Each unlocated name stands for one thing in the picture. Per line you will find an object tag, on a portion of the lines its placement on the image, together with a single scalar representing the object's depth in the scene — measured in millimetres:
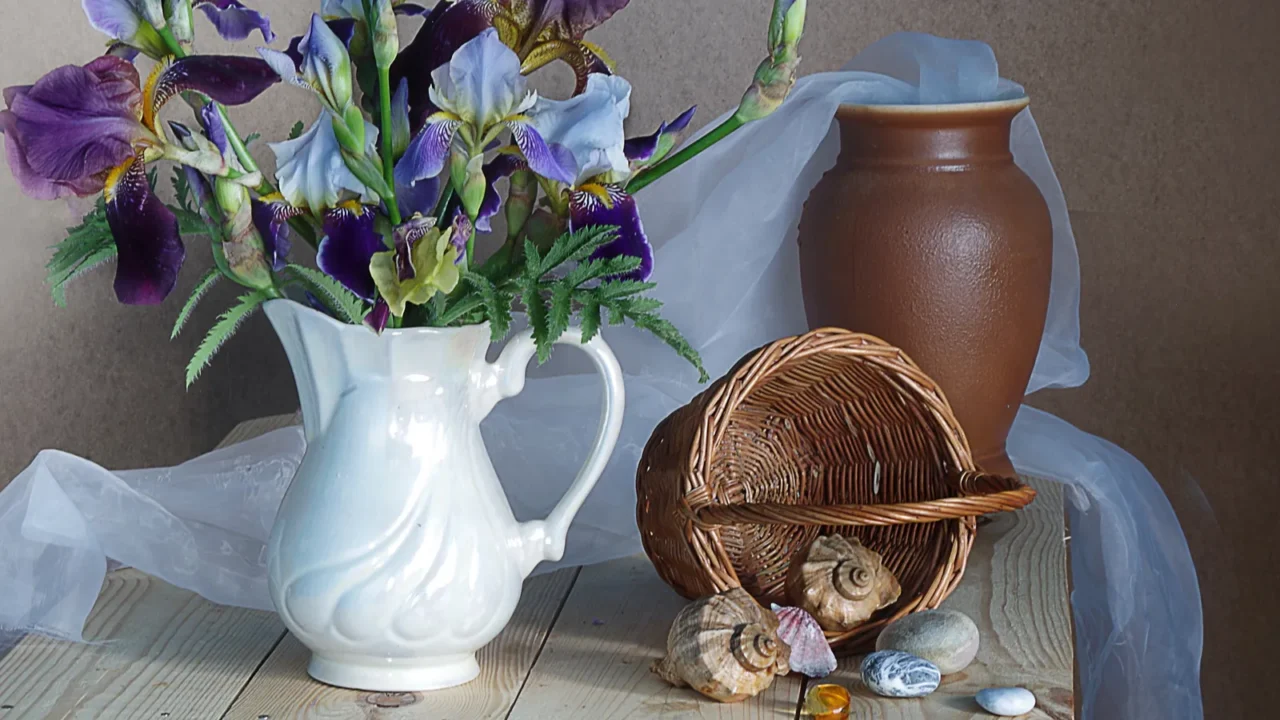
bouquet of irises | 1559
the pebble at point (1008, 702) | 1656
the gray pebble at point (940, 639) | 1700
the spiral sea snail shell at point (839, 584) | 1728
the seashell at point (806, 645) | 1708
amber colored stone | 1652
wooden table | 1671
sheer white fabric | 1860
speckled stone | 1678
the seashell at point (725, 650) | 1667
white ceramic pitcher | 1647
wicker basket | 1733
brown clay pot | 1945
